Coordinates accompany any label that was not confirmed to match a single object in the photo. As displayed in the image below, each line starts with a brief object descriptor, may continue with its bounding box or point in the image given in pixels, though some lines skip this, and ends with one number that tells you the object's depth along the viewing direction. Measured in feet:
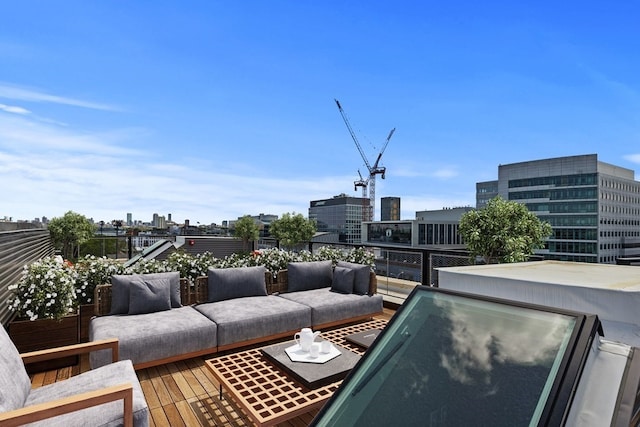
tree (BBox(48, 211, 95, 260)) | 32.89
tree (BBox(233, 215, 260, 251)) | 43.50
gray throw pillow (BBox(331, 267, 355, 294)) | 16.52
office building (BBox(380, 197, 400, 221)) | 347.56
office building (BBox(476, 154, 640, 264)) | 210.18
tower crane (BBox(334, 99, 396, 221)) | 225.58
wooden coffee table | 7.01
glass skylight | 2.61
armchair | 5.60
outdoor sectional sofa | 10.87
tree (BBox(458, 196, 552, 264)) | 17.43
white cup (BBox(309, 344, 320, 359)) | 9.05
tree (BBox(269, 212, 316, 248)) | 49.39
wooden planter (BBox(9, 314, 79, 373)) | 10.90
